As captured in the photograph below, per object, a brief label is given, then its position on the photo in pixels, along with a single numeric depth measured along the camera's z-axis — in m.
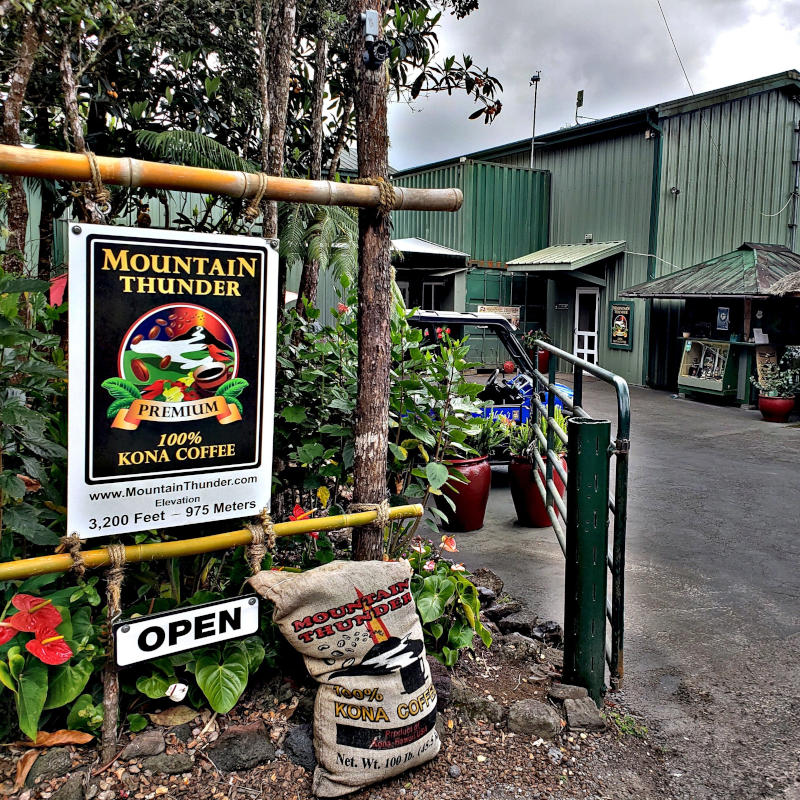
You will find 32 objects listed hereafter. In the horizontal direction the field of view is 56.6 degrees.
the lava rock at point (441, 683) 2.99
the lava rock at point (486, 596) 4.23
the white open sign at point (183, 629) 2.40
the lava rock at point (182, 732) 2.68
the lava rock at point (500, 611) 4.07
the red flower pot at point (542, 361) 15.52
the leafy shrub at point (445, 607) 3.25
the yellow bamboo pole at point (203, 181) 2.23
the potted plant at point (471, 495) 6.04
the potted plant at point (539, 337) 15.67
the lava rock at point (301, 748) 2.65
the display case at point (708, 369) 14.29
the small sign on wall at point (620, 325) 17.66
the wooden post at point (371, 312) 2.88
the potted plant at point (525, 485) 6.31
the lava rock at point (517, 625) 3.97
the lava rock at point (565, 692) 3.15
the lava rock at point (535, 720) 2.96
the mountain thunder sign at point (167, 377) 2.31
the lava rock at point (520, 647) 3.65
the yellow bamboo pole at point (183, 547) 2.30
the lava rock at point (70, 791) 2.39
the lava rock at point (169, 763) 2.54
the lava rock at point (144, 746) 2.57
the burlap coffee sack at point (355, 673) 2.57
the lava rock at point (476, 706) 3.05
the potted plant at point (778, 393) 12.38
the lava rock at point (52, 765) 2.46
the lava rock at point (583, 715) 3.02
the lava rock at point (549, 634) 3.94
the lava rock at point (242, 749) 2.61
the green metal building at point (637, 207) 15.55
